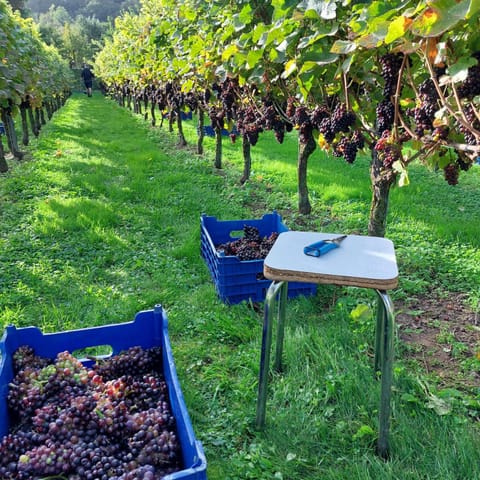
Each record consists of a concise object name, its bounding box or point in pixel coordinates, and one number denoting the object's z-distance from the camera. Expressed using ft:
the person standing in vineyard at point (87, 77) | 109.09
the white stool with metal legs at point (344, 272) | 5.59
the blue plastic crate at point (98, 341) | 6.25
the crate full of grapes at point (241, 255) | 10.03
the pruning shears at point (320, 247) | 6.39
